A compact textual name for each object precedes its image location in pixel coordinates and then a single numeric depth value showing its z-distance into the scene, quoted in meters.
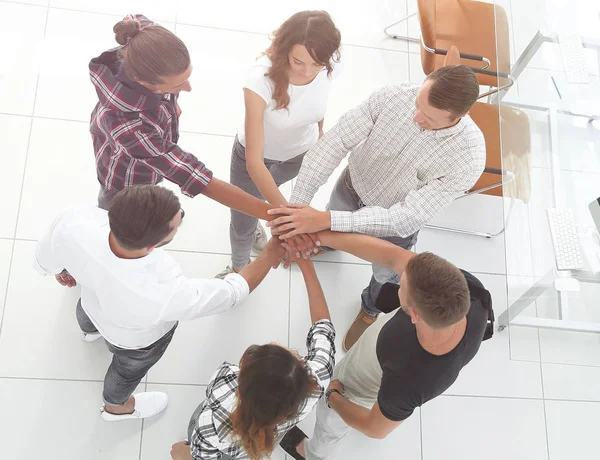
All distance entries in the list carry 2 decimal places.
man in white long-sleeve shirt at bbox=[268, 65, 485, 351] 1.81
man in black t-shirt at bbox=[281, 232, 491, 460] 1.52
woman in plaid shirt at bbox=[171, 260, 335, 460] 1.42
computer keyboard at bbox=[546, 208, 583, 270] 2.41
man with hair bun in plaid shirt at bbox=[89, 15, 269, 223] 1.65
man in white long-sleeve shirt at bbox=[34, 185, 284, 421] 1.52
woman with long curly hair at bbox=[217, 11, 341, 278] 1.86
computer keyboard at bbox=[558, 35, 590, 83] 2.87
